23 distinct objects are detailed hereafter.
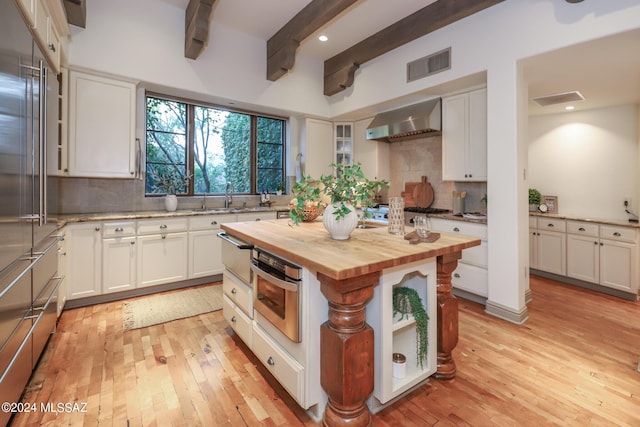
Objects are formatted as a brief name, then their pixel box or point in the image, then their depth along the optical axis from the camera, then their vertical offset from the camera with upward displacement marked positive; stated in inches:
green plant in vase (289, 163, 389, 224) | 66.9 +5.6
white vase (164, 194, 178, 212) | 147.6 +6.3
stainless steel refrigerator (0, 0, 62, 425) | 54.3 +2.1
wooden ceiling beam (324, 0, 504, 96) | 119.6 +84.5
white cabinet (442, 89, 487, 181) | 130.7 +35.2
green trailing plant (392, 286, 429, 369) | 66.7 -21.6
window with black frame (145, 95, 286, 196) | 155.1 +37.5
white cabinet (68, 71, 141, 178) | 119.4 +36.2
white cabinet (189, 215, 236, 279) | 142.7 -14.8
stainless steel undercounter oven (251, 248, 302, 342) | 59.5 -16.8
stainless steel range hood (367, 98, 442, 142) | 145.0 +46.9
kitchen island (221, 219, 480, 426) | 53.0 -15.9
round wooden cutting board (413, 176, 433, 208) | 169.3 +11.3
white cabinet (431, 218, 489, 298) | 121.0 -20.6
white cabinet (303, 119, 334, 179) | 191.8 +43.5
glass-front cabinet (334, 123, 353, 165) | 202.1 +48.4
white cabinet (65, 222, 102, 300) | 114.8 -17.2
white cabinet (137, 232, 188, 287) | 130.3 -19.3
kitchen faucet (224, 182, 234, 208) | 171.1 +10.6
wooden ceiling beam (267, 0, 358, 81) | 122.2 +84.6
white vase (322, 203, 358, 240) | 68.2 -1.8
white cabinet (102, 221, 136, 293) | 121.5 -17.0
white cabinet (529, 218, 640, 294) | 128.4 -17.8
